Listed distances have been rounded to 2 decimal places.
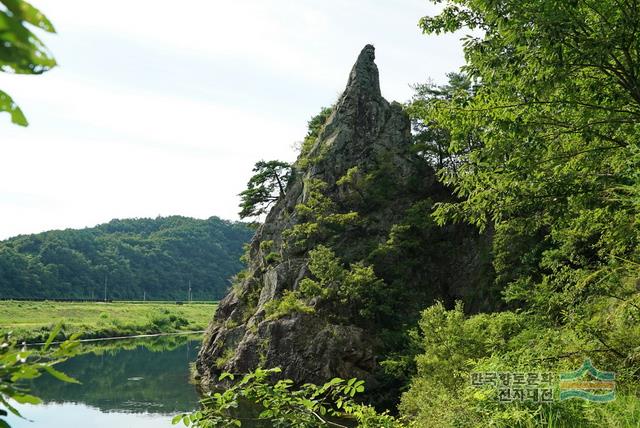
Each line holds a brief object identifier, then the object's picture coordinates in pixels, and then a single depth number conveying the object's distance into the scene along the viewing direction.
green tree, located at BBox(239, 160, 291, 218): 42.53
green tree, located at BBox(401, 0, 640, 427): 6.90
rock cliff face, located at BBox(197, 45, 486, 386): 27.98
